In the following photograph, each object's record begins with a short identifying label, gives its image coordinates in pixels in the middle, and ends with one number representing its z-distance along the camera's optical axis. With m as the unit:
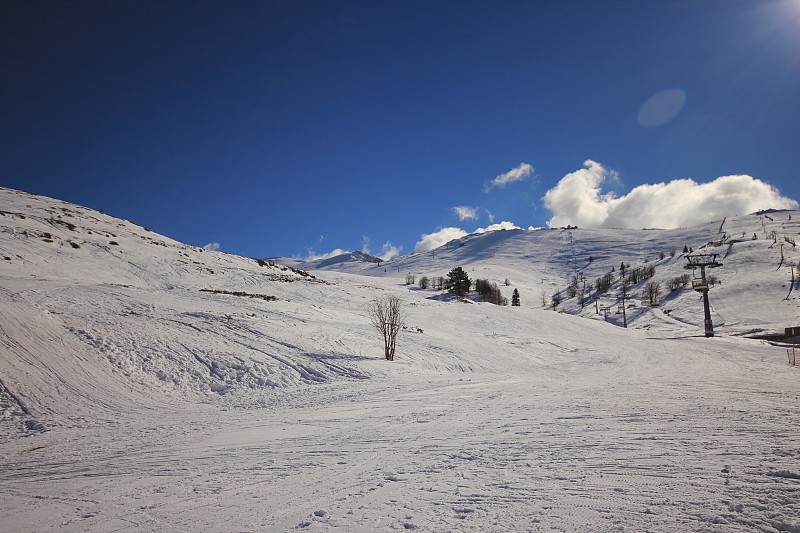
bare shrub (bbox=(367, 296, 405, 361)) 20.59
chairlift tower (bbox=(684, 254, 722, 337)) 40.74
